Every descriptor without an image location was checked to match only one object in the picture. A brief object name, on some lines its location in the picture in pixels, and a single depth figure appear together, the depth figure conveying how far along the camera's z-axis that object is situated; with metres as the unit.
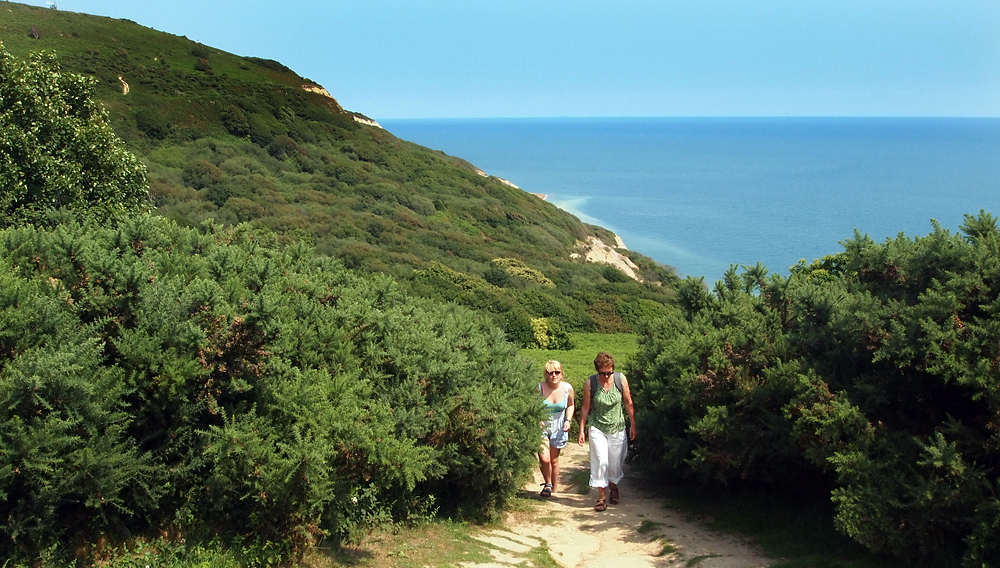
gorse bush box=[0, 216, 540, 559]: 5.08
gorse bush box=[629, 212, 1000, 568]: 5.88
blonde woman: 8.76
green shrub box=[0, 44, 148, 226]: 10.48
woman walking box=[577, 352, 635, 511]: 8.20
